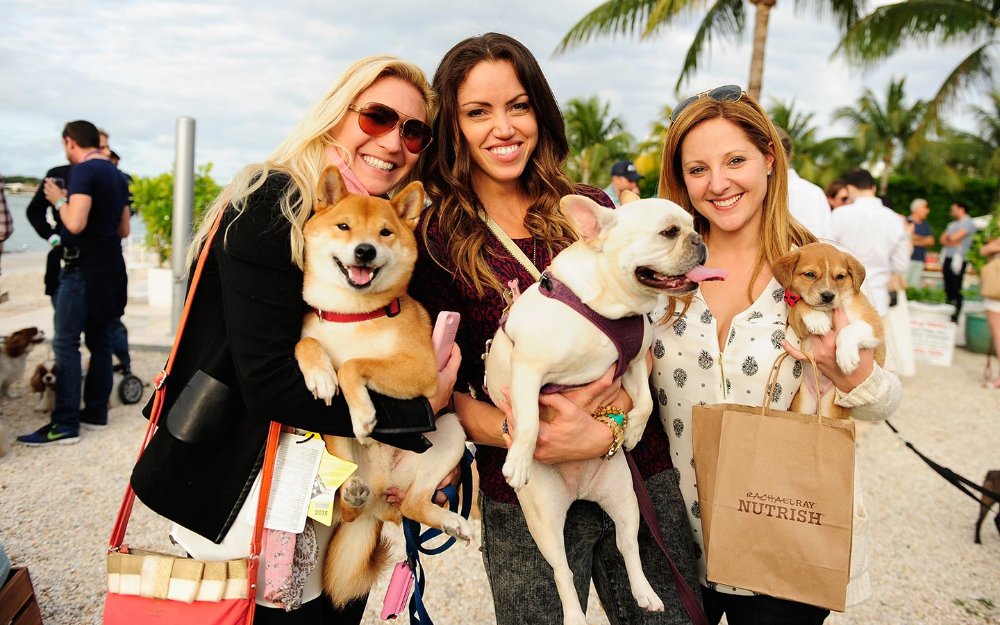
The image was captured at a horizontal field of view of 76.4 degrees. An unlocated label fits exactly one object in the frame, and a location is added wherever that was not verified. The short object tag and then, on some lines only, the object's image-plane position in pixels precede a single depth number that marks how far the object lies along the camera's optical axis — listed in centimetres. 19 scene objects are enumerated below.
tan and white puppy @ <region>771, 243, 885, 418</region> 205
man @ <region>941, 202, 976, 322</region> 1349
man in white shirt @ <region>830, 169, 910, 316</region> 702
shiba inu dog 195
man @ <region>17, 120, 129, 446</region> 569
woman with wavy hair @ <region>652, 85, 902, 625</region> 201
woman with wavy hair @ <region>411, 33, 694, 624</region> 198
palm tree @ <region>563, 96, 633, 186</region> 3372
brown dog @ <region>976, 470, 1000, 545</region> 439
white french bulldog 181
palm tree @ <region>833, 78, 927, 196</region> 3809
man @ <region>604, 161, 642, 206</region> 822
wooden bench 297
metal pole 854
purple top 211
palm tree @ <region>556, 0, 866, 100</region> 1161
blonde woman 168
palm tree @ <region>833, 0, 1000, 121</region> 1290
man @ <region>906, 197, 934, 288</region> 1426
